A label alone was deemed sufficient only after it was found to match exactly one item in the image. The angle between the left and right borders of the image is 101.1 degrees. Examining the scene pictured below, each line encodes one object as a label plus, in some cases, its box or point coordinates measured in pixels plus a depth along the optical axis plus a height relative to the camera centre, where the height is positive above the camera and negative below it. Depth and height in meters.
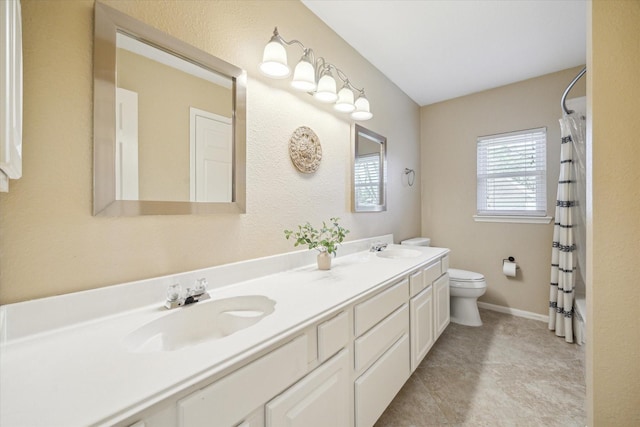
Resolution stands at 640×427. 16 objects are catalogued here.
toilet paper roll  2.74 -0.57
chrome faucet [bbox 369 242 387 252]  2.18 -0.29
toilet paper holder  2.81 -0.50
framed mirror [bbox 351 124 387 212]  2.18 +0.37
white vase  1.57 -0.29
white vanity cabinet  0.53 -0.40
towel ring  3.06 +0.45
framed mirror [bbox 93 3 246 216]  0.92 +0.36
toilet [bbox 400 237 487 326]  2.52 -0.80
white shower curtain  2.26 -0.08
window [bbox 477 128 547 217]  2.72 +0.43
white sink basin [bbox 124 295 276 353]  0.85 -0.41
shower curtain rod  2.22 +0.91
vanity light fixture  1.31 +0.79
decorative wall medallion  1.64 +0.41
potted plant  1.56 -0.17
